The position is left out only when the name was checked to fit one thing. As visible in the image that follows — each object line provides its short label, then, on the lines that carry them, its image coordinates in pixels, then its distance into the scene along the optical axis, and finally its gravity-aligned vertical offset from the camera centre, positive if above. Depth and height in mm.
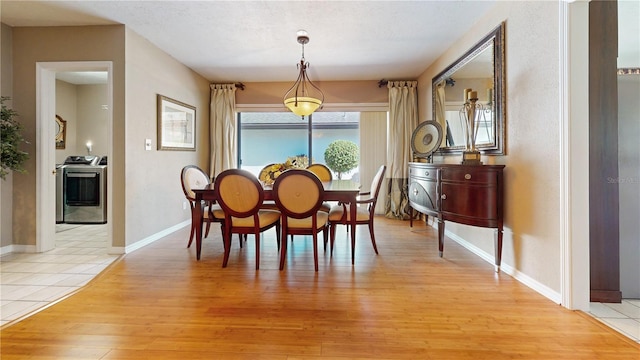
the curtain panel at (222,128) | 5238 +980
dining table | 2693 -149
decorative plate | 3895 +602
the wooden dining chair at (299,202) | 2510 -184
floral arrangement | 3294 +162
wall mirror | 2672 +970
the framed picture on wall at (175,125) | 3797 +822
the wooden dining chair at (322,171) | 4075 +146
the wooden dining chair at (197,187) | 3043 -62
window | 5676 +924
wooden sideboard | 2512 -136
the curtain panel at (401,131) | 5047 +871
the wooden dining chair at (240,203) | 2553 -194
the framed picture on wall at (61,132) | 5238 +903
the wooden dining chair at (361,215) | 2912 -346
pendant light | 3082 +846
